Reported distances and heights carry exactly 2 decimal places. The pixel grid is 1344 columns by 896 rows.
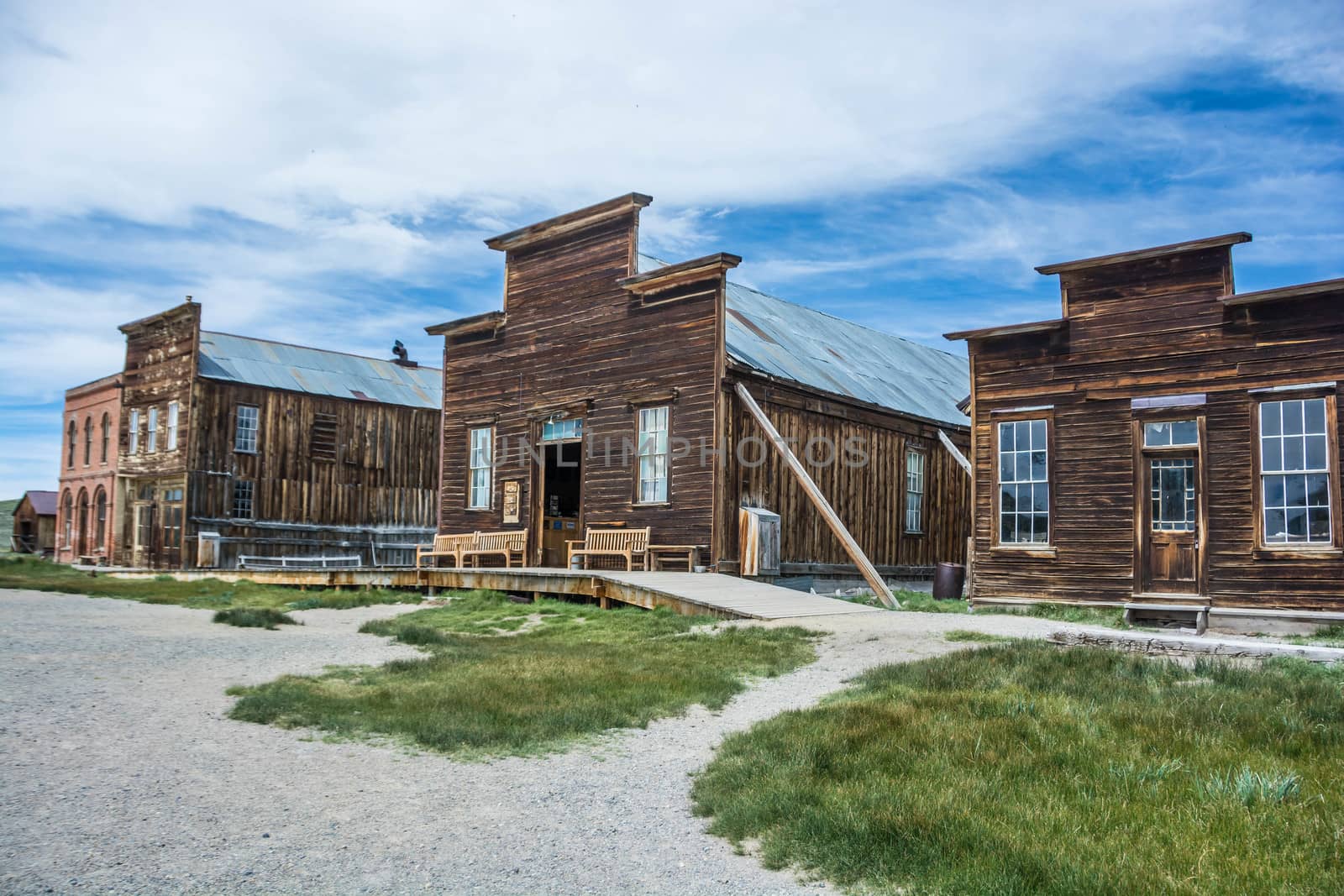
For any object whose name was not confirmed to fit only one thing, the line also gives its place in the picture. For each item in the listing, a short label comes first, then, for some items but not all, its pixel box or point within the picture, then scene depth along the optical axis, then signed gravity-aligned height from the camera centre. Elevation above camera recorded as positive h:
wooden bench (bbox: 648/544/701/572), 20.25 -0.71
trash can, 21.23 -1.20
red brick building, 40.12 +1.32
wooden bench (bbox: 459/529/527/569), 23.25 -0.70
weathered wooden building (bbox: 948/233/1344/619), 15.09 +1.32
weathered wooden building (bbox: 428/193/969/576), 20.58 +2.20
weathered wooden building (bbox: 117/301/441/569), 35.44 +2.02
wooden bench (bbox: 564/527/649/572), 20.87 -0.59
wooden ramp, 15.57 -1.24
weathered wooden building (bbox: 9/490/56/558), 51.22 -0.89
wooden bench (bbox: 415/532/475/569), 24.33 -0.79
